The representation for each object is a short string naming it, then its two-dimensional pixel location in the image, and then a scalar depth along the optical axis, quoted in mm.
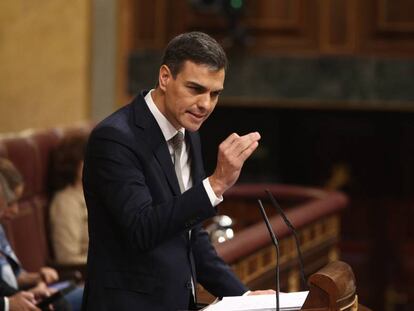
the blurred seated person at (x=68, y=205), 9141
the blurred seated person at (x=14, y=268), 7237
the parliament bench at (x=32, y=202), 8602
